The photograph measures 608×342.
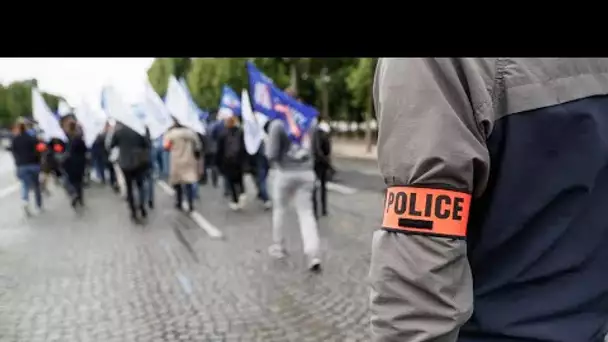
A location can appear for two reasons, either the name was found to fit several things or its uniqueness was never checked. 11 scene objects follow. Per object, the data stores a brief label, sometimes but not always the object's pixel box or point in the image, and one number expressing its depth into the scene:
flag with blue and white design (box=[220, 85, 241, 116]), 14.26
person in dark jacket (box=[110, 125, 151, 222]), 10.93
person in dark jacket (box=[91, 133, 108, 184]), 18.08
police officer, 1.12
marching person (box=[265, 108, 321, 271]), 6.95
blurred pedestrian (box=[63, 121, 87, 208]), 13.34
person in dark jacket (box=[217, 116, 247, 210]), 12.05
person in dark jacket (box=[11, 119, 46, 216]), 12.48
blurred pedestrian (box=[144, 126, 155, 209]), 11.56
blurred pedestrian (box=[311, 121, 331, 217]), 9.75
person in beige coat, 11.52
